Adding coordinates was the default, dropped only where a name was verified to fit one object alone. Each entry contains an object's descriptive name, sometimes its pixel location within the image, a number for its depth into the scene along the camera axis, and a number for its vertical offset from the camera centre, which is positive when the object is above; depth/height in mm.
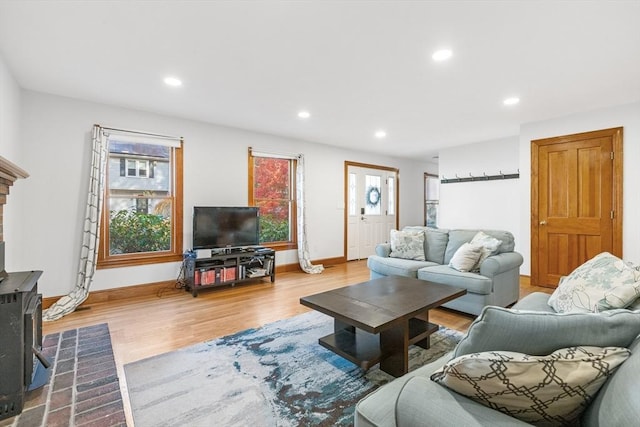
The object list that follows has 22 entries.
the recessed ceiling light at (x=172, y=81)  2934 +1309
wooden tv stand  3945 -771
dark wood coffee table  1952 -667
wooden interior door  3799 +150
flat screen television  4137 -186
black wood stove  1688 -743
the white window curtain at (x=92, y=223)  3439 -105
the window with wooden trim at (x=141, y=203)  3816 +147
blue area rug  1656 -1091
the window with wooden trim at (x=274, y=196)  5059 +294
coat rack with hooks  5396 +669
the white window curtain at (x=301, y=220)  5344 -119
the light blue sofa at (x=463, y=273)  3027 -635
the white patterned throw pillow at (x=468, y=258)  3234 -484
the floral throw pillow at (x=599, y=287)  1593 -433
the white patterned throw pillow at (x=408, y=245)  3943 -425
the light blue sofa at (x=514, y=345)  827 -397
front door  6434 +140
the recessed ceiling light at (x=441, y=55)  2424 +1293
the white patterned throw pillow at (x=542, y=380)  821 -460
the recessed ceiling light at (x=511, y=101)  3473 +1311
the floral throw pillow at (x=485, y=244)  3252 -348
